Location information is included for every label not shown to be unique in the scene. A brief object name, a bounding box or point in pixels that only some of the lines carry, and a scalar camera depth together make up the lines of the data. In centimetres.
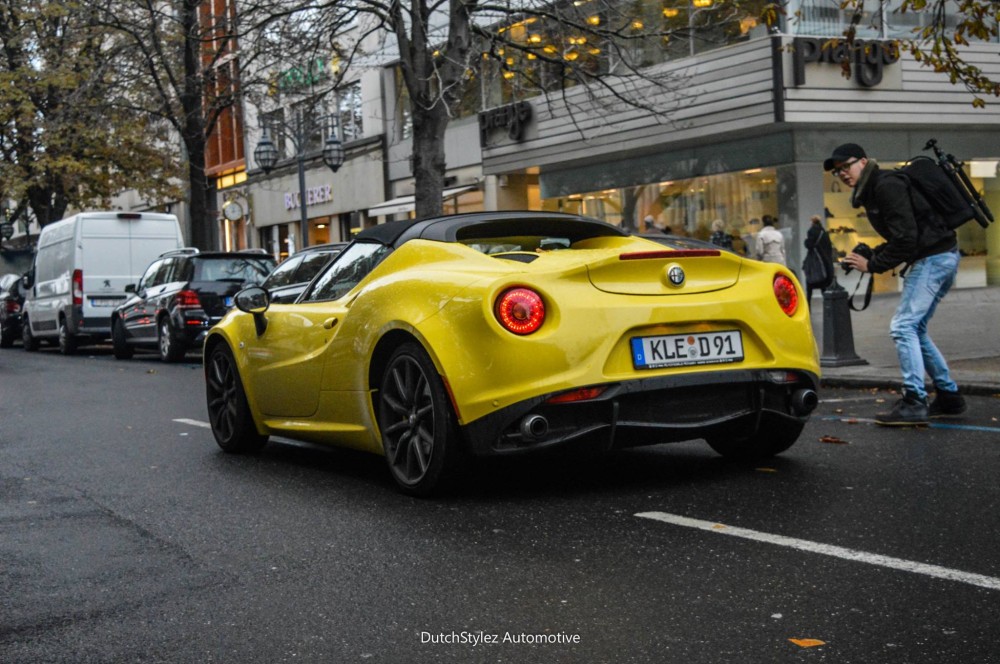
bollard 1230
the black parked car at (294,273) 912
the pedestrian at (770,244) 2214
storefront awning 3250
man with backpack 806
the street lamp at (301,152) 2625
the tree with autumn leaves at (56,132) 3294
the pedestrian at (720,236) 2387
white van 2336
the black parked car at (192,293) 1931
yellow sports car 570
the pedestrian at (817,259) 1642
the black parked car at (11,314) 3025
